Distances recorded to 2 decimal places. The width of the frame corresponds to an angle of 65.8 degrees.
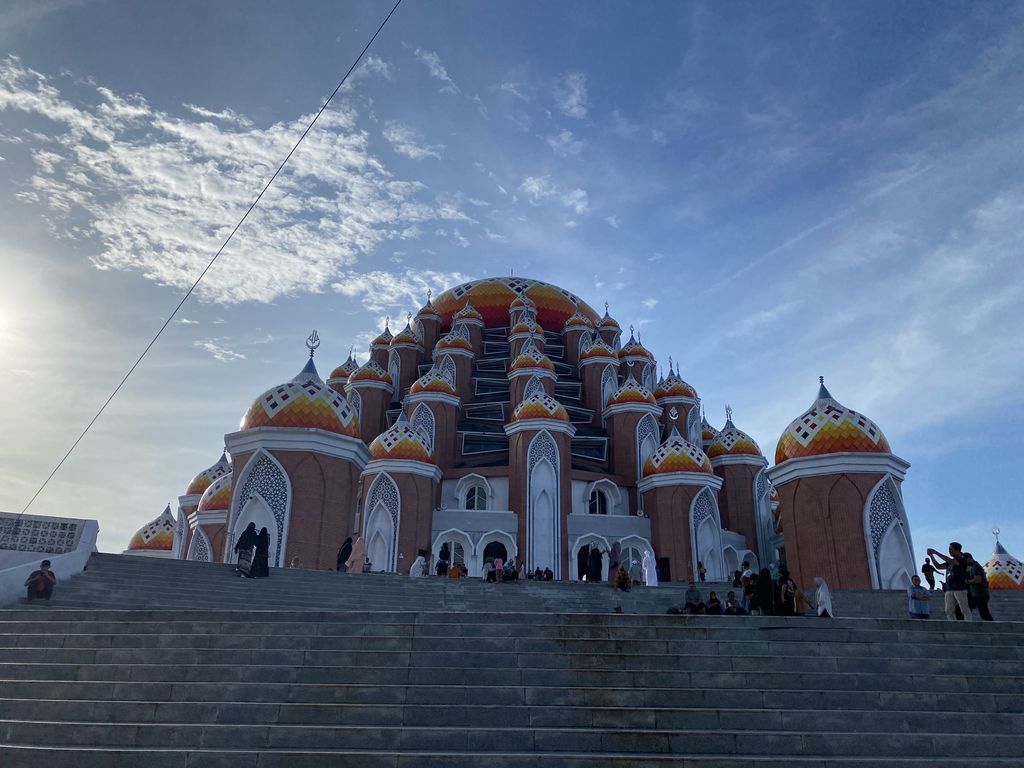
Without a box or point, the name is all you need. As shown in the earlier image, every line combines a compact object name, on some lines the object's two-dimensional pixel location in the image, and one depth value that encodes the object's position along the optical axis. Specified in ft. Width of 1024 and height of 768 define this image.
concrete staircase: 18.63
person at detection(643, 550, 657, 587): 55.42
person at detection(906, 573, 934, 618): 35.37
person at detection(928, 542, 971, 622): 31.83
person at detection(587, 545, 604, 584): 59.47
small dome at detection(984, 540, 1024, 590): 98.53
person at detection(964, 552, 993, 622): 32.14
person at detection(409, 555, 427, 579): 56.43
